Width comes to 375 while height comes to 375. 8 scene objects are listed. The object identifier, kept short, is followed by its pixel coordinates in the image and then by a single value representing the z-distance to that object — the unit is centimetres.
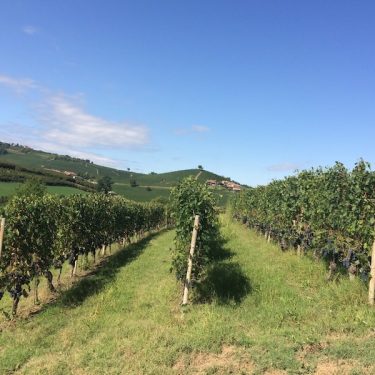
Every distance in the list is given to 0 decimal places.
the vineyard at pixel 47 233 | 1219
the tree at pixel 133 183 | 12821
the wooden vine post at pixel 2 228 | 1082
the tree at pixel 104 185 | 10844
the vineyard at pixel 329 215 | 1159
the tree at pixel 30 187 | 5281
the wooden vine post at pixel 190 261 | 1108
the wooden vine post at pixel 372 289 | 950
